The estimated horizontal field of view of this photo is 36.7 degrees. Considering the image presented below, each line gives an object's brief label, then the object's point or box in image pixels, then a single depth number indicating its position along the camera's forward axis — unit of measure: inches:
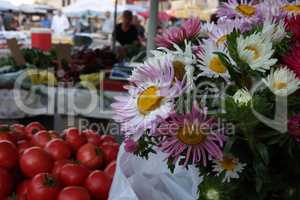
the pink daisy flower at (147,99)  28.9
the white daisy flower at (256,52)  30.3
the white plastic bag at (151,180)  40.8
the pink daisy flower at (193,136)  28.2
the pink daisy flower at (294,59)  30.3
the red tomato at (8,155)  56.9
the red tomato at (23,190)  54.5
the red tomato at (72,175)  54.4
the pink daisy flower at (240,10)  39.1
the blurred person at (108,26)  460.0
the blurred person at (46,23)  677.0
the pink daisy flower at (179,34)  37.7
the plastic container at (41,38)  312.2
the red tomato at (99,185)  53.0
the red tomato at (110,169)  55.3
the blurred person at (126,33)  258.1
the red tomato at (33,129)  70.0
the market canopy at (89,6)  491.5
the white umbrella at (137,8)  562.3
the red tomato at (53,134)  66.1
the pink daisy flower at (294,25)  34.2
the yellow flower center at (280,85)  29.1
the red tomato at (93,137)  66.0
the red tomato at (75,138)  64.2
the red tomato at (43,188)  51.6
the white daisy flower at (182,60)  31.0
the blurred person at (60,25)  560.7
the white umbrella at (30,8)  718.5
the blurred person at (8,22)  577.7
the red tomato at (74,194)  50.4
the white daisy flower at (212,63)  31.6
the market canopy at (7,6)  576.0
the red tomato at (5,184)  54.3
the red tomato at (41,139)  64.5
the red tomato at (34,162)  55.9
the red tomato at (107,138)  68.0
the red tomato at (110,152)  61.7
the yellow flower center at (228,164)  30.0
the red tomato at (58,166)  56.1
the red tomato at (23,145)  61.2
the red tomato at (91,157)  59.6
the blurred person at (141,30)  328.0
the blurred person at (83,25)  665.6
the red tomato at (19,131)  66.6
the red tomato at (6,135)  62.5
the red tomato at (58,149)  59.8
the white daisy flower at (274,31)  33.3
